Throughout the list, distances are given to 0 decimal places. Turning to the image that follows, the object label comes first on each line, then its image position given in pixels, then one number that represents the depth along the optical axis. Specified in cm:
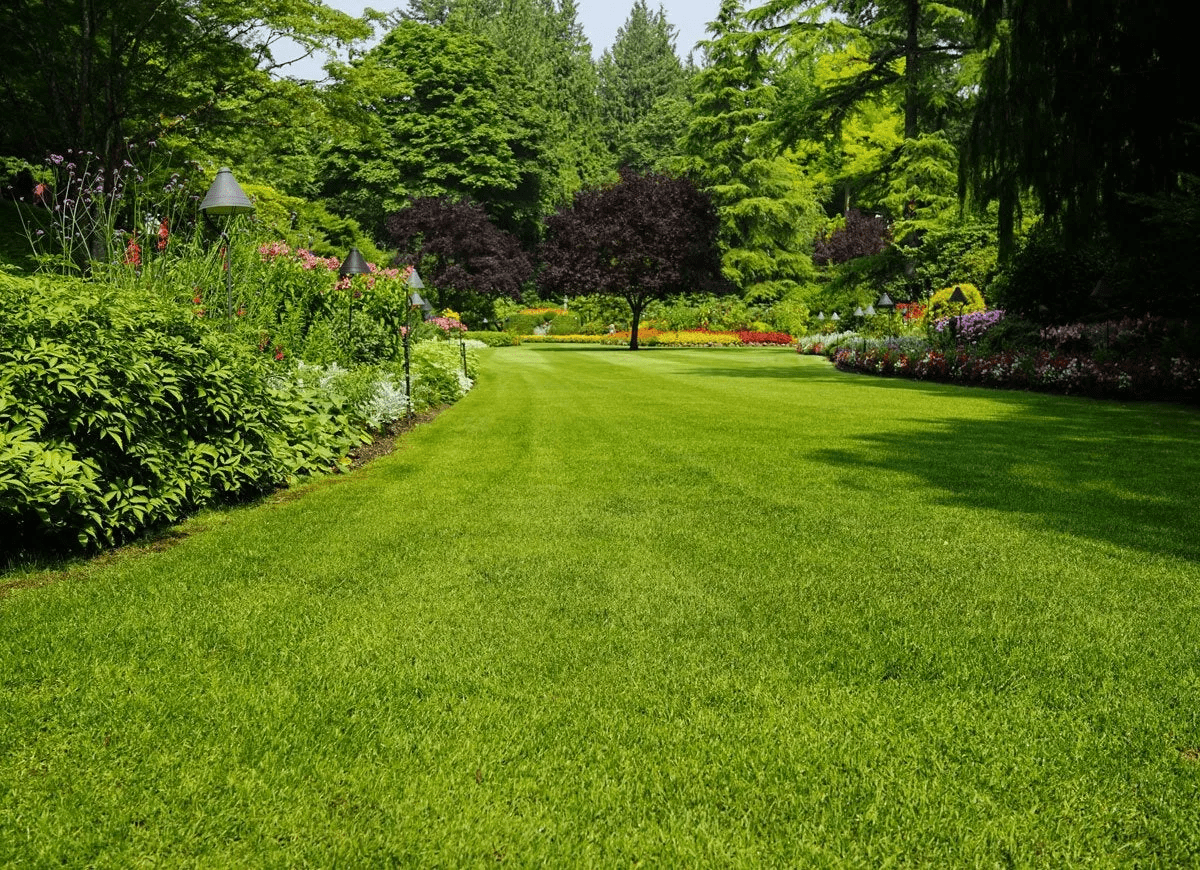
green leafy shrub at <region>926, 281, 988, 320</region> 2122
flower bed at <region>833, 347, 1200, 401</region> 1181
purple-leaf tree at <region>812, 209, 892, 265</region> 4185
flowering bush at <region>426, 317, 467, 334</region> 2650
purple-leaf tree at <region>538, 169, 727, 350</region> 3123
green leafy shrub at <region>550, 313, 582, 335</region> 4338
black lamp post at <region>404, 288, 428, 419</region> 1080
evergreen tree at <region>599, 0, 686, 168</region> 6344
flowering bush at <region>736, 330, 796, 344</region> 3581
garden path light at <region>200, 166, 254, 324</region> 730
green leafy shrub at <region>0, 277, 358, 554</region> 397
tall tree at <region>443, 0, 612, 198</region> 5372
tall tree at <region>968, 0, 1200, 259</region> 1123
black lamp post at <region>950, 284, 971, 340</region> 1969
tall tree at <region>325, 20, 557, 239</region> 4456
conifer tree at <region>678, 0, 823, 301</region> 3719
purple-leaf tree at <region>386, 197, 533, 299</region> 3569
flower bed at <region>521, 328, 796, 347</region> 3559
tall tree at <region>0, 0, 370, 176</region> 1504
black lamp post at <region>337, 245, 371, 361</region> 1105
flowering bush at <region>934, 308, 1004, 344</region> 1781
